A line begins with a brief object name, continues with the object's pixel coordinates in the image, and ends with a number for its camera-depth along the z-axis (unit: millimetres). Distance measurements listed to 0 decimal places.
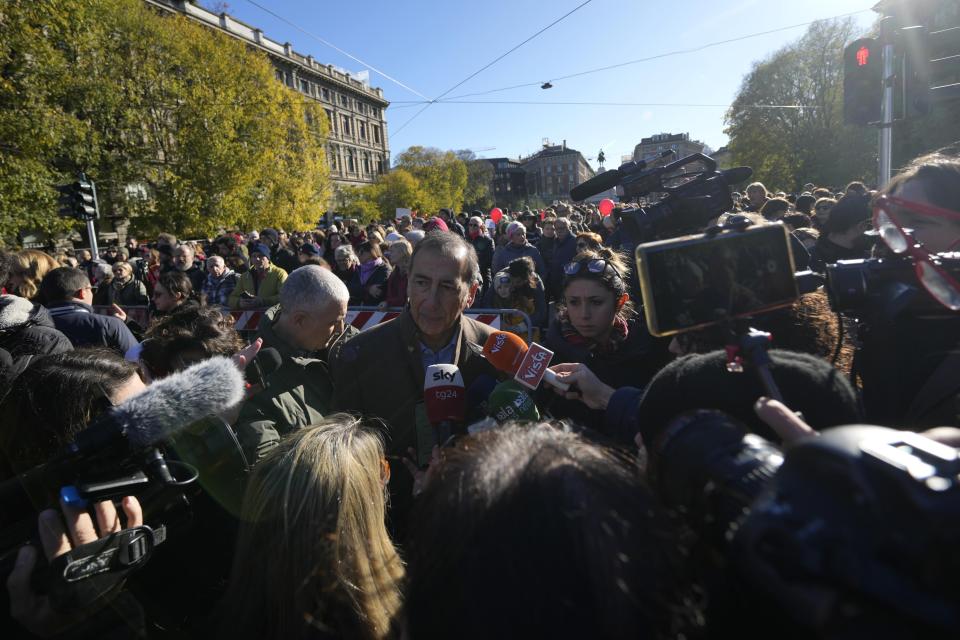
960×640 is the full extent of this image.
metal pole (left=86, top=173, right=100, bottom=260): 10385
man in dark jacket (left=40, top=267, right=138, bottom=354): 3852
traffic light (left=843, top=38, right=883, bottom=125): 5422
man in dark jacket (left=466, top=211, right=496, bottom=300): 8902
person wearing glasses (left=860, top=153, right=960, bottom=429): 1233
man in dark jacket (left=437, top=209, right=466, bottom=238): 11391
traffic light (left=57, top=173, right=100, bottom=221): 10720
